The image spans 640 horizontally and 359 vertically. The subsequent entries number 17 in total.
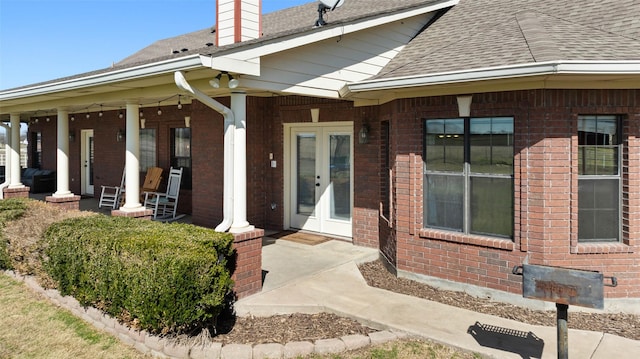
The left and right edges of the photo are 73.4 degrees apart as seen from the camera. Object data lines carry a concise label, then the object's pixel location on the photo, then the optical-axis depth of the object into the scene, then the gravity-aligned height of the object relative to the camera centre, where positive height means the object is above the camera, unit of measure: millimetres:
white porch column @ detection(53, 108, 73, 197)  10094 +334
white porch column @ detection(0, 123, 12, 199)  12734 +460
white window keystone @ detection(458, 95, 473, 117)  5746 +882
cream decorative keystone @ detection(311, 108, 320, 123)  8742 +1147
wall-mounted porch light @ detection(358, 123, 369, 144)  7934 +674
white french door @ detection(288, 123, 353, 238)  8695 -169
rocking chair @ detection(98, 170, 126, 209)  12664 -794
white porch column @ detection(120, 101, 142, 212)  7977 +240
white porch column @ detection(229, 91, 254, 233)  5551 +118
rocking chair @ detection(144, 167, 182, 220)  11077 -785
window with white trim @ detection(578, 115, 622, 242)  5387 -91
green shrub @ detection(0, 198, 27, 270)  6844 -775
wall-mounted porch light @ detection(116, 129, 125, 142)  13344 +1083
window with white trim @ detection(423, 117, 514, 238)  5621 -64
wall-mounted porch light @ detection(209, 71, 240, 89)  5324 +1109
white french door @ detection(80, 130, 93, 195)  15430 +244
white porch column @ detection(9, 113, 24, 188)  12391 +546
